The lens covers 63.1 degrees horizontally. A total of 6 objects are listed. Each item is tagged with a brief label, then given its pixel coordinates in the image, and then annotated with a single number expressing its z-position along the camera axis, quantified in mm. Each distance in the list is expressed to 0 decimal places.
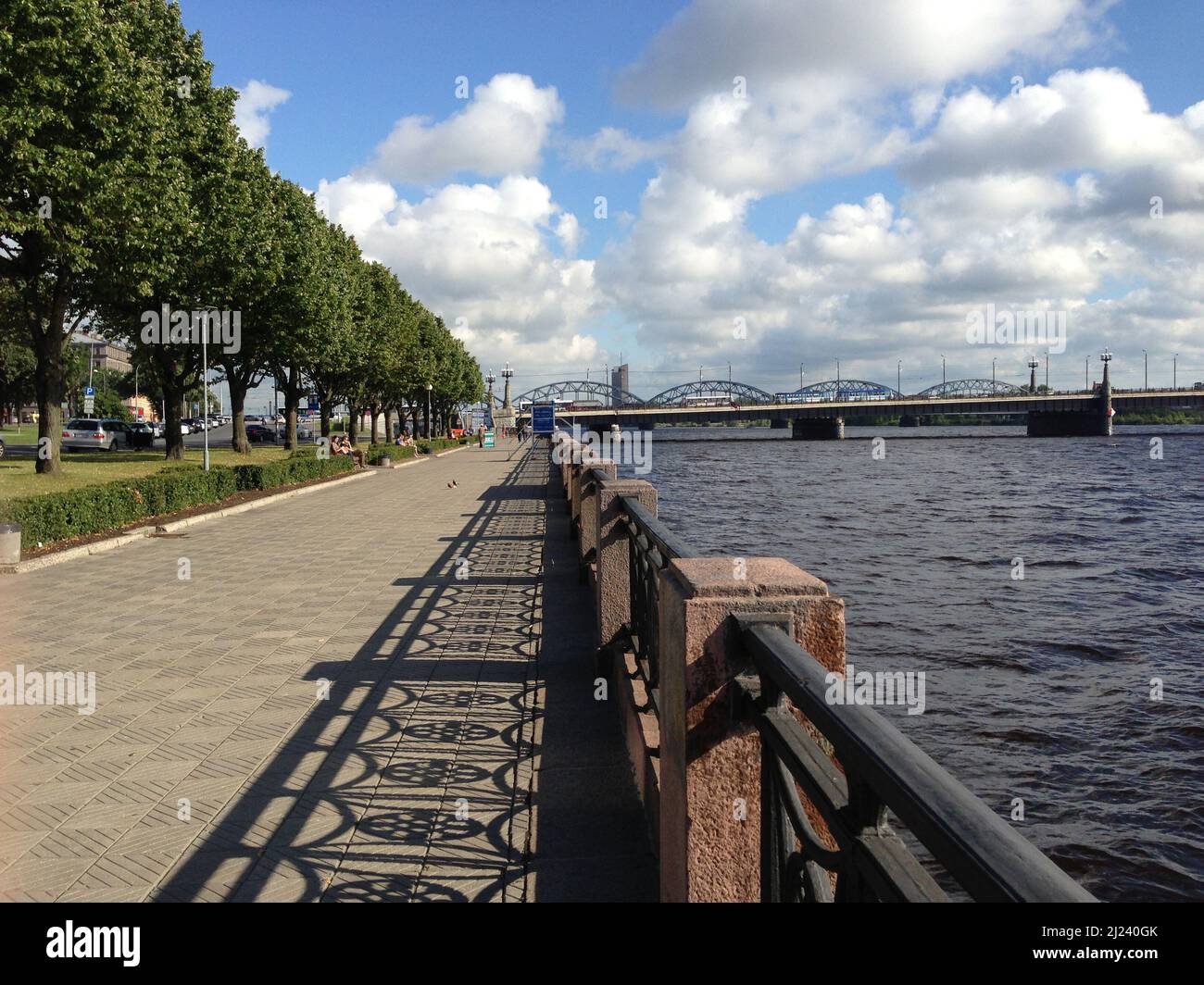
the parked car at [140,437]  53344
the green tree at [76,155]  20031
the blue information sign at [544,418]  35375
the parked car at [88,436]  47000
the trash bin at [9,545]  13398
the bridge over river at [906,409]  106438
